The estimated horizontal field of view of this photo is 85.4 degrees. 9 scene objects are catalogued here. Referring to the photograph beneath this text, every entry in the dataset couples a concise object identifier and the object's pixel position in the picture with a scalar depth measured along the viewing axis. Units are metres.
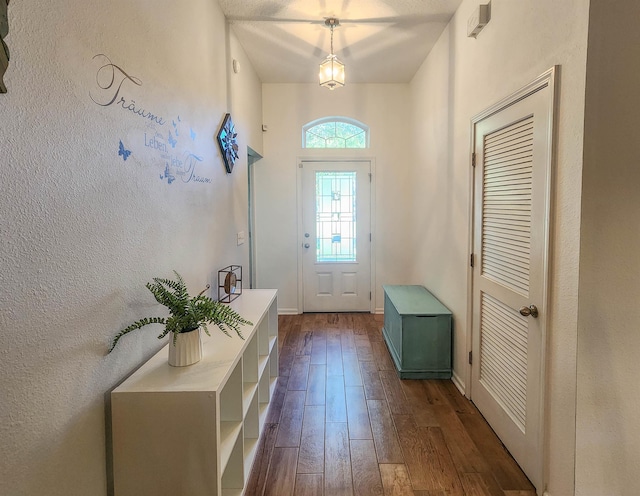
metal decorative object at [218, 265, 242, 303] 2.41
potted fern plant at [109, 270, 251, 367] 1.39
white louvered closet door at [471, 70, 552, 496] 1.68
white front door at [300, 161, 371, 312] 4.54
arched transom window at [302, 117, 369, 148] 4.55
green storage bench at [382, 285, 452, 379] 2.88
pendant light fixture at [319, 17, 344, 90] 2.81
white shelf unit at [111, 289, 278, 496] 1.22
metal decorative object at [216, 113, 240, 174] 2.66
